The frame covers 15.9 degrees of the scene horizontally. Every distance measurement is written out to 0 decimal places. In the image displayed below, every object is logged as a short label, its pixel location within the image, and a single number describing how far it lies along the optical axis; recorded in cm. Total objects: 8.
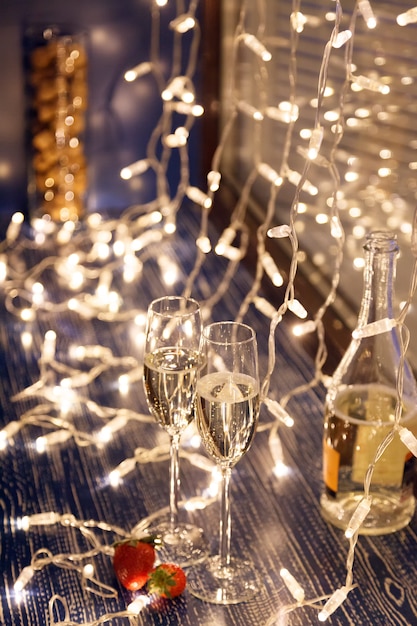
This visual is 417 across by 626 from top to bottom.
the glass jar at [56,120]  203
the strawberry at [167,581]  120
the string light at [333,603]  117
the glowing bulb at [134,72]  173
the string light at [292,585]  120
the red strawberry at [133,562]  121
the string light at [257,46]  142
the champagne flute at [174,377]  120
